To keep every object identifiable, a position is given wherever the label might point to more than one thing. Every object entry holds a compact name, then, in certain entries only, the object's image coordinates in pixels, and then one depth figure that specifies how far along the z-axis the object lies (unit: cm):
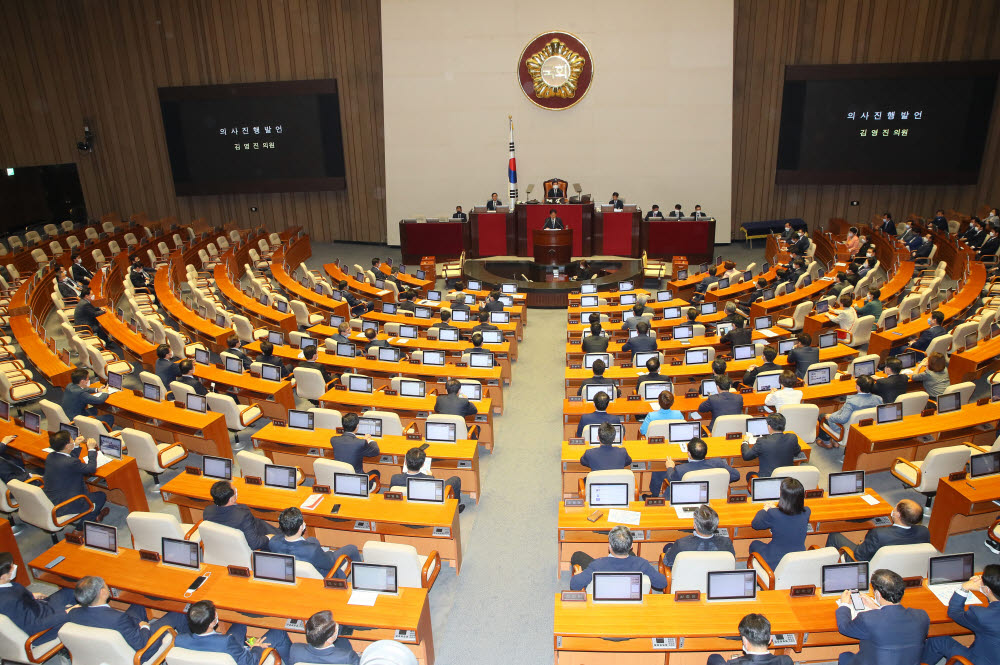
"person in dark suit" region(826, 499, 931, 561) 522
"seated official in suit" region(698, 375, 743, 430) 788
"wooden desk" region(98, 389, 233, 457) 842
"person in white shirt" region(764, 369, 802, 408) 806
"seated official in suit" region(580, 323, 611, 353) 1043
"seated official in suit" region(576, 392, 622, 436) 740
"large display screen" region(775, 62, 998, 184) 1867
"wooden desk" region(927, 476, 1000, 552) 618
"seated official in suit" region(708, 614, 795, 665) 420
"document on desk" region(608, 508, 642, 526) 600
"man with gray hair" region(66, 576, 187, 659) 489
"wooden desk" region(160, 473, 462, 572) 626
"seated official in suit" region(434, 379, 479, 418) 832
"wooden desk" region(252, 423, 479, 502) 752
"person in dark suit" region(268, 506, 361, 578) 557
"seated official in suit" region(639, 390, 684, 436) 759
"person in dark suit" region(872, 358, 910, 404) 839
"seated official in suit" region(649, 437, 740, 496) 647
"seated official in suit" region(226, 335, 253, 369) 1023
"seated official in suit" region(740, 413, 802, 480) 680
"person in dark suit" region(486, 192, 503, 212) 1936
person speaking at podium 1709
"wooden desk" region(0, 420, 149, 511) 736
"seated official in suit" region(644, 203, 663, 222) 1931
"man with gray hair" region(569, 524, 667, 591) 502
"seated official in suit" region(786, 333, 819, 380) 932
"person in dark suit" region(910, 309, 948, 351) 972
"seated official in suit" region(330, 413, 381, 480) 723
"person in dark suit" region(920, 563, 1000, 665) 438
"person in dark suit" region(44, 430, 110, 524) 693
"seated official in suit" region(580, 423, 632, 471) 670
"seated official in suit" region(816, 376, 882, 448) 789
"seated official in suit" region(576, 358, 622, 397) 862
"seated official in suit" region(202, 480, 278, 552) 589
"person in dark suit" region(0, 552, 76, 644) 512
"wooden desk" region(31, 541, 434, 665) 503
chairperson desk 1870
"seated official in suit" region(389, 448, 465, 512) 655
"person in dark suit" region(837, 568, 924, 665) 437
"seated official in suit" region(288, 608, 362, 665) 445
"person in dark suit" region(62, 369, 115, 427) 877
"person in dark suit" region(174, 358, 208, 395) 919
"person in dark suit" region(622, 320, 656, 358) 1027
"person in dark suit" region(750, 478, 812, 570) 547
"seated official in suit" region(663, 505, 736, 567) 534
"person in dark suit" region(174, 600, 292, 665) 459
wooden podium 1678
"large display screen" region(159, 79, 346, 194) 2156
